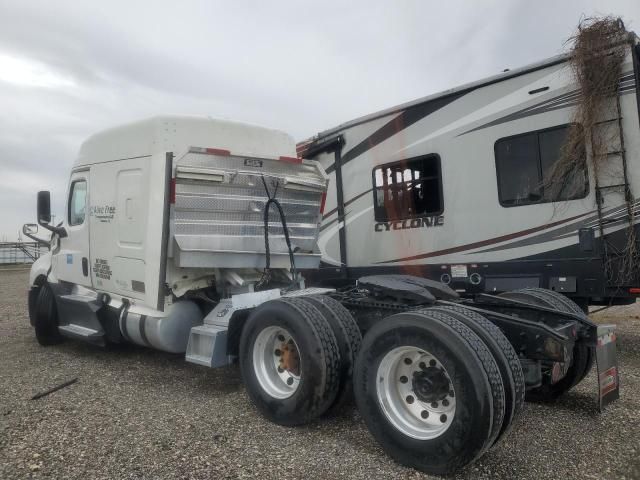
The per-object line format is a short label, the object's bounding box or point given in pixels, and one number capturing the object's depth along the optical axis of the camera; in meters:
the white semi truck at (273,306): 3.18
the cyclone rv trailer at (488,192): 5.60
